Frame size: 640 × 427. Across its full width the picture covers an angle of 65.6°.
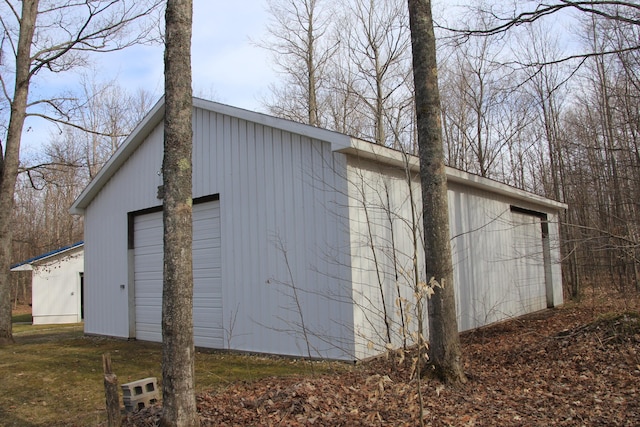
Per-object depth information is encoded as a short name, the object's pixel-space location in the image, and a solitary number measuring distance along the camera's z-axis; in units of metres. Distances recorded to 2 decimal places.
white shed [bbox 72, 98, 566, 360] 7.98
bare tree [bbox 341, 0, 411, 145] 21.97
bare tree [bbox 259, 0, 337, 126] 23.33
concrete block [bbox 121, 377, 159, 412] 4.91
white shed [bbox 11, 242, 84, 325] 21.53
